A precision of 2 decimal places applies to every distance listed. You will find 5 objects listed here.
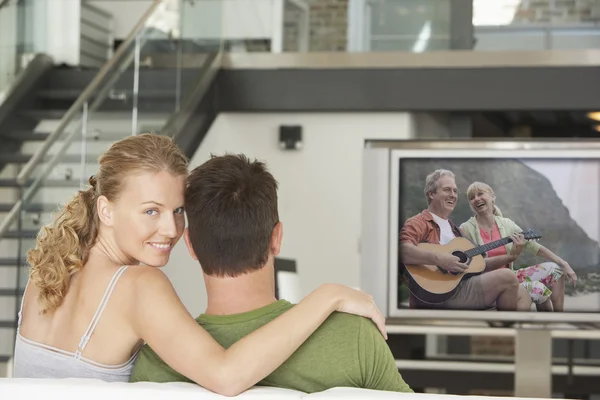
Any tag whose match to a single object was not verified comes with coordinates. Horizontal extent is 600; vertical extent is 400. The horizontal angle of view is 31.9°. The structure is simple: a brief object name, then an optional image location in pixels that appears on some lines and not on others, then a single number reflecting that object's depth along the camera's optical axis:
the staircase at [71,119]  5.84
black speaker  8.45
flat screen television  3.18
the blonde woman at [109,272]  2.04
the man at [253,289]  1.92
